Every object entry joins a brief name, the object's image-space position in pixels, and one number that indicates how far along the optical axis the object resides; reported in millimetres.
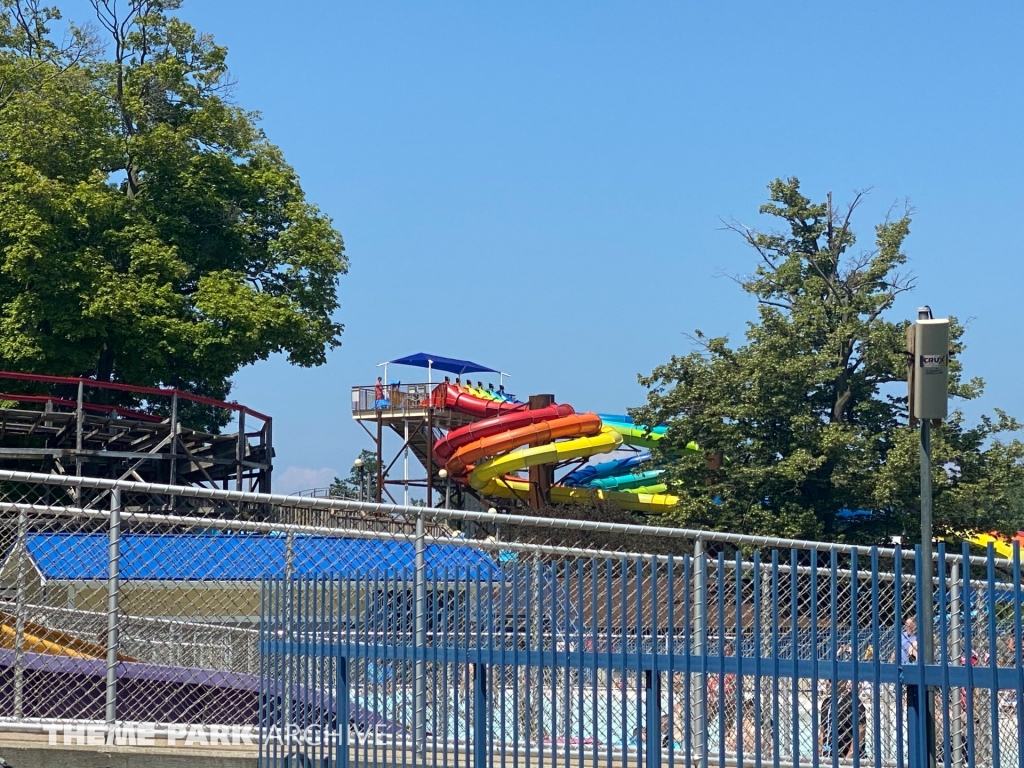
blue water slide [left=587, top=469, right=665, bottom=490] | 42531
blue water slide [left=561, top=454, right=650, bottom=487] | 43594
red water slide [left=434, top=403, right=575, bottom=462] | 38844
